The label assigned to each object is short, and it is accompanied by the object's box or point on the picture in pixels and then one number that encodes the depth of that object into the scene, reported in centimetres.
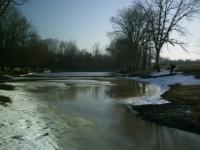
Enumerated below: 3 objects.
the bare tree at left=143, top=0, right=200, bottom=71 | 2727
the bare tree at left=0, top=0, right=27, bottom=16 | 1705
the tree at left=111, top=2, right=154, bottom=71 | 3579
